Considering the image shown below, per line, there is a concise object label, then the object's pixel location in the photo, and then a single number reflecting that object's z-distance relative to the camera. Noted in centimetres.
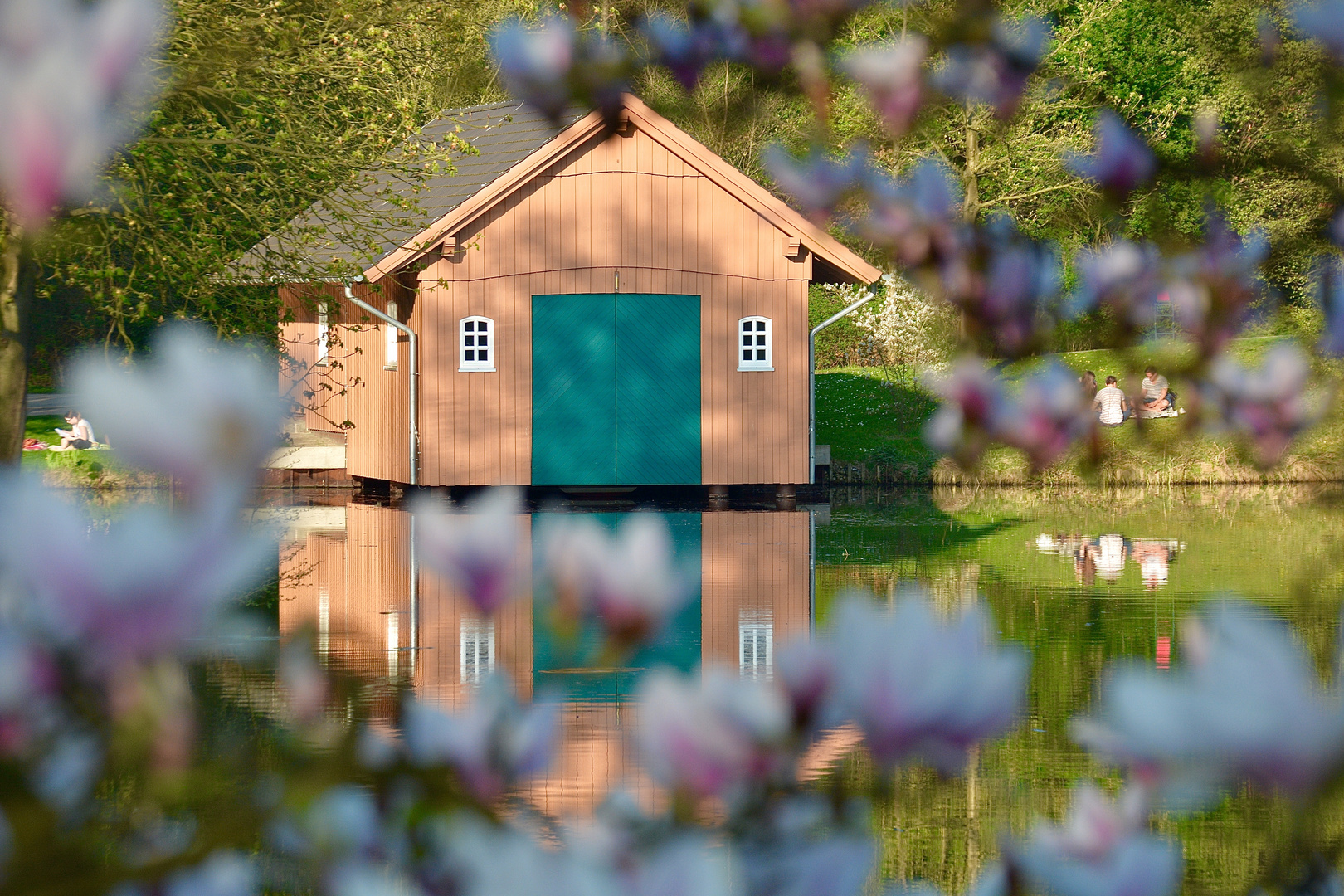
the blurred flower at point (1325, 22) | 976
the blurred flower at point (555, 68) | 1325
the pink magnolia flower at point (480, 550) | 622
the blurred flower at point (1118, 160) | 1348
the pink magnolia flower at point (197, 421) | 466
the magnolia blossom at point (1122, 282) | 1470
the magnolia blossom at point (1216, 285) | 1376
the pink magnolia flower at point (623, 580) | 628
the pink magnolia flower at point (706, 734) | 619
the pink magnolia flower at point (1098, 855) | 653
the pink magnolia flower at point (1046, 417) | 1360
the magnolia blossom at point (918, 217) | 1277
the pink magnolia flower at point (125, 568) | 462
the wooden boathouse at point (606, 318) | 9004
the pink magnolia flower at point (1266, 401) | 1378
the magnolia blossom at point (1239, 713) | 486
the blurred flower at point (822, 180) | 1536
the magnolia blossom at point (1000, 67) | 1467
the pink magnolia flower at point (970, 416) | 1309
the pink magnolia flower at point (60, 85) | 517
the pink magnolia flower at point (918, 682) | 597
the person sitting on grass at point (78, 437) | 9457
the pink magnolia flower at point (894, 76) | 1357
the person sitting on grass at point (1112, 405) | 9505
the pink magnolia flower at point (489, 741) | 720
